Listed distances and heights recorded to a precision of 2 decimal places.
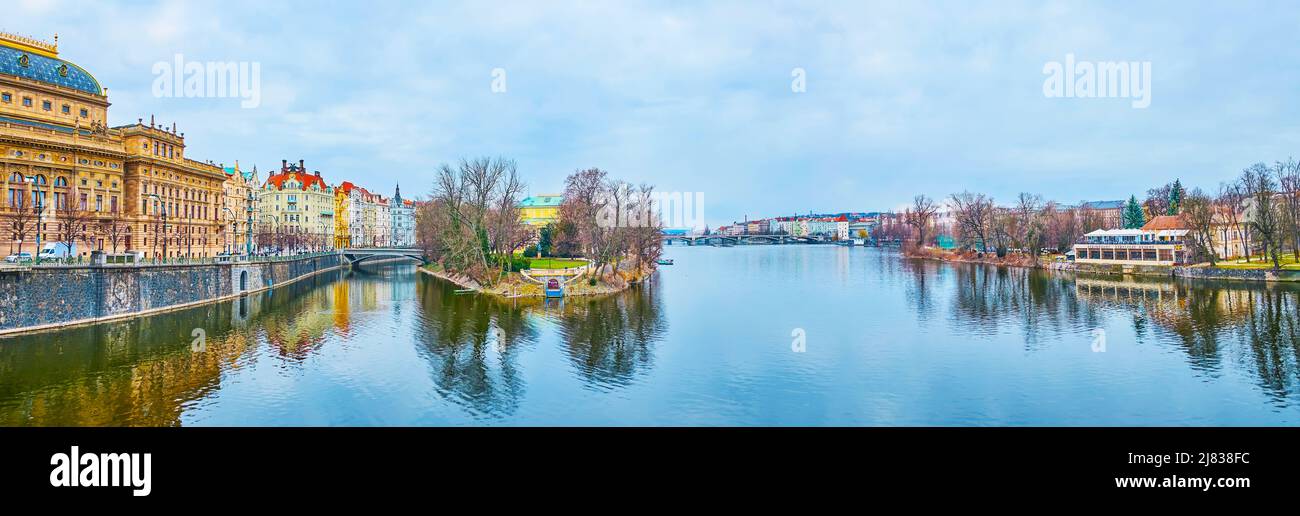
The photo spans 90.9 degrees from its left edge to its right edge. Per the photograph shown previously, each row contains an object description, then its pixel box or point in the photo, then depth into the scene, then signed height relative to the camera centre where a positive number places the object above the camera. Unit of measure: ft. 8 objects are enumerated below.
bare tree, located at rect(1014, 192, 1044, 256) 287.48 +11.91
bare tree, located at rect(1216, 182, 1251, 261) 243.60 +15.30
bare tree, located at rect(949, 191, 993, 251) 340.39 +17.67
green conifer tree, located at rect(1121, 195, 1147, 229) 334.44 +16.87
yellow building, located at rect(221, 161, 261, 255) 264.72 +21.11
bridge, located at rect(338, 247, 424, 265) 298.35 -0.63
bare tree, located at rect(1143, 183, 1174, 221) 351.05 +25.59
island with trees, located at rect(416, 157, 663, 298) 184.65 +5.18
